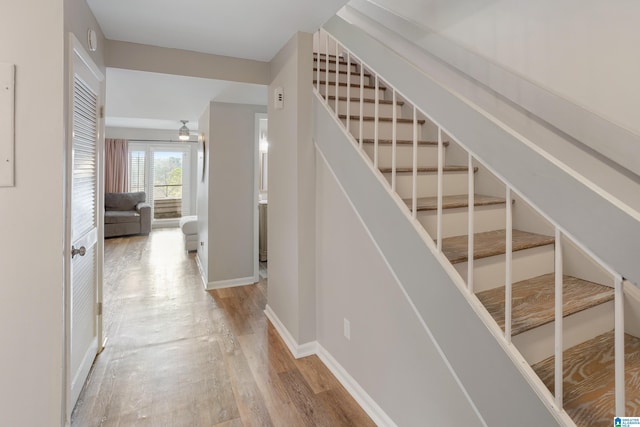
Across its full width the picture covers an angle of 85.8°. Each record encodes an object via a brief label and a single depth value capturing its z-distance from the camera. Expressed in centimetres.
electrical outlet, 217
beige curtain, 780
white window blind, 823
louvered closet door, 192
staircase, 125
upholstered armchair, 710
